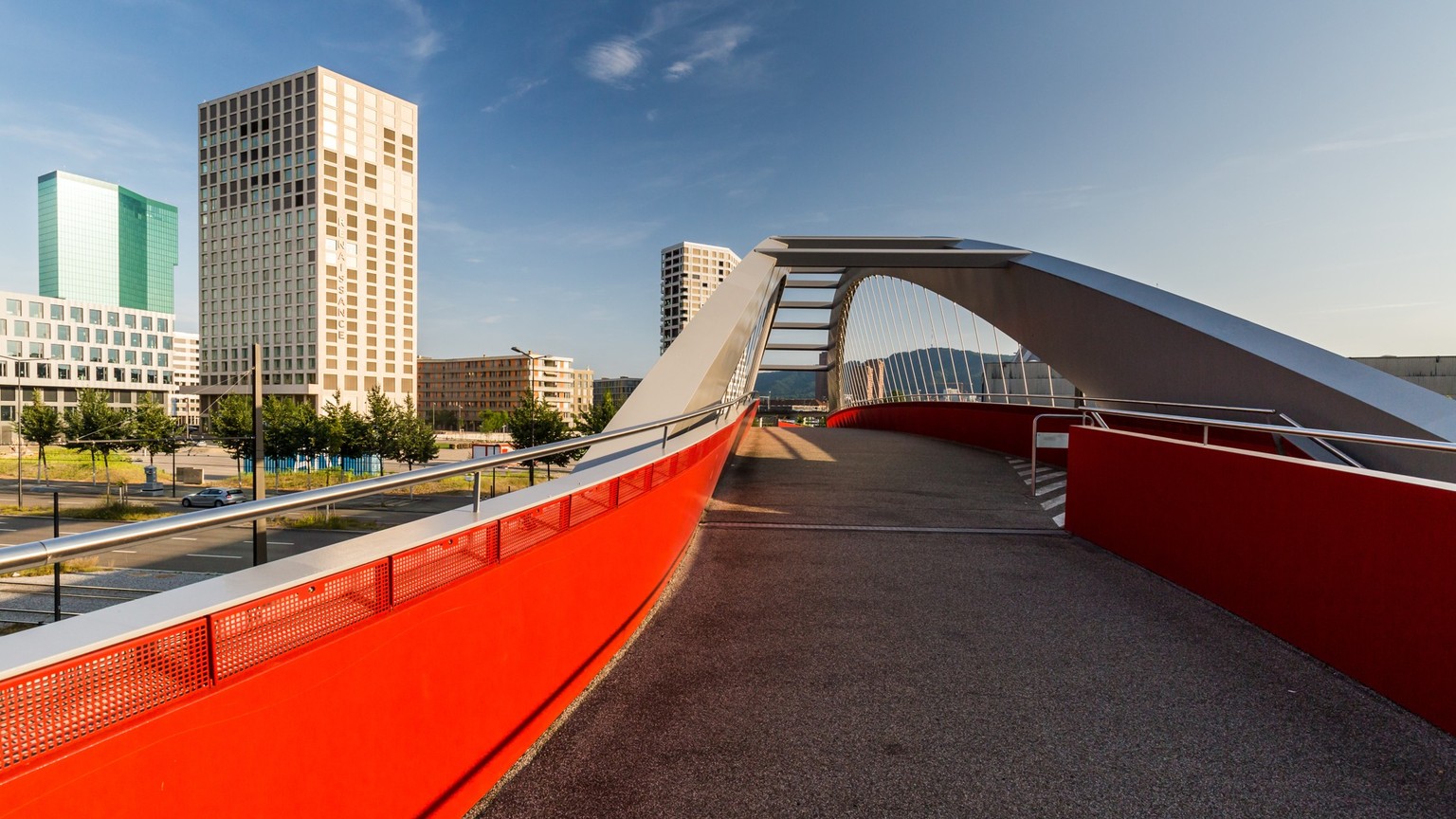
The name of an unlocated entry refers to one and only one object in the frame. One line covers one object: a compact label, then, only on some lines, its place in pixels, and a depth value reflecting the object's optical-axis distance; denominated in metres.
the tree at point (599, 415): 45.88
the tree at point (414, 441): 45.81
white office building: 65.88
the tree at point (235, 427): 41.50
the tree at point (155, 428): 40.81
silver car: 28.59
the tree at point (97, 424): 40.78
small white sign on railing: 9.26
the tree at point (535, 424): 43.91
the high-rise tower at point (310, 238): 79.75
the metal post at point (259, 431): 10.70
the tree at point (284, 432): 44.03
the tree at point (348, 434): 44.94
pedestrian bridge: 1.56
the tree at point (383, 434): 45.94
